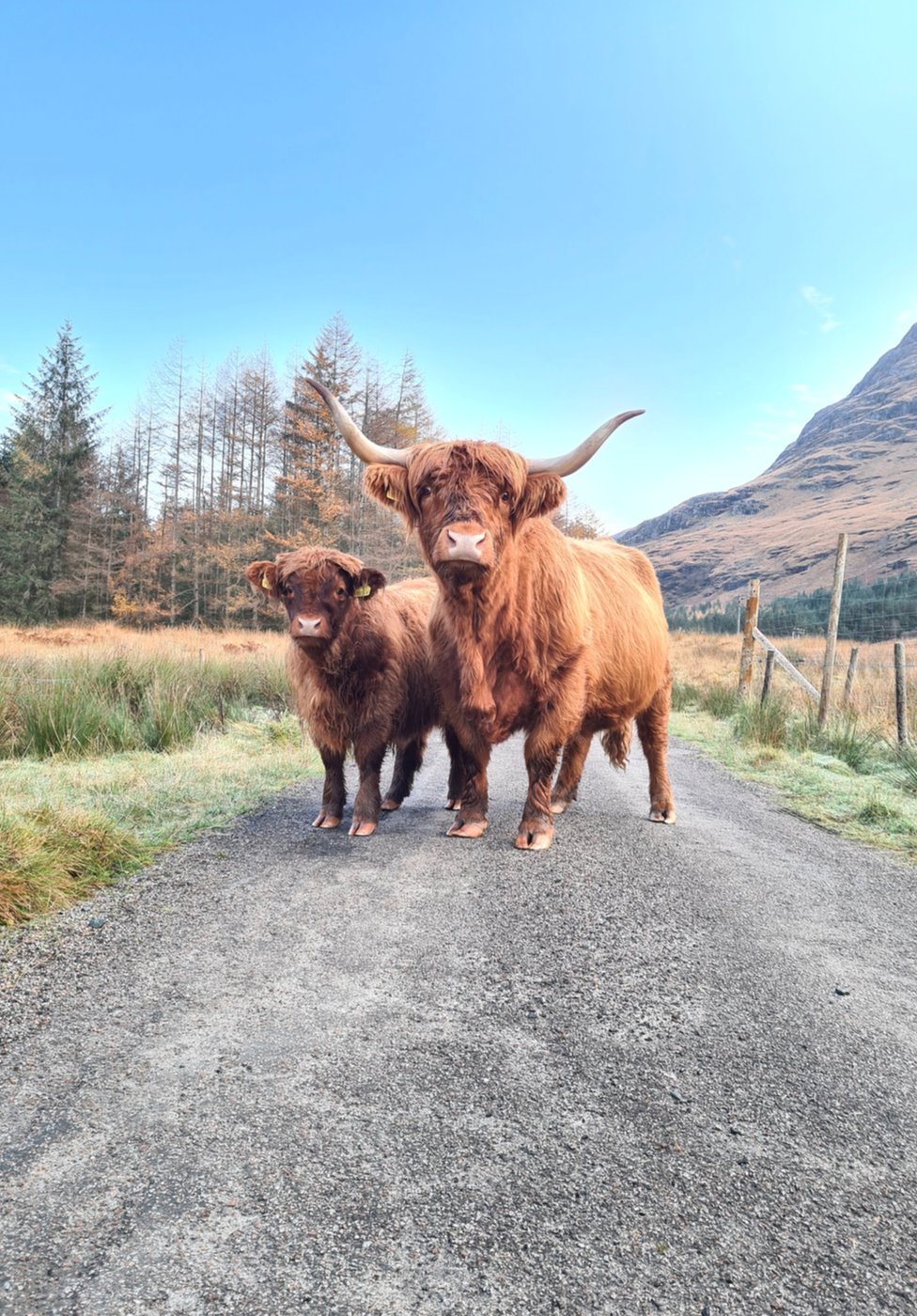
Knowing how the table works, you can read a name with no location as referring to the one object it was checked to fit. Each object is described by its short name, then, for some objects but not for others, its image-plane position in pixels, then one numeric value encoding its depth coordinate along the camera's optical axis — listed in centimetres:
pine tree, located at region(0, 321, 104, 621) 3027
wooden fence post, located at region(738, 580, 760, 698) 1223
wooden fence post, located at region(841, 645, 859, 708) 958
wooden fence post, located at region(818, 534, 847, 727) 873
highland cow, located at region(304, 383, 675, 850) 343
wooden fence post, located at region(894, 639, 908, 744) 723
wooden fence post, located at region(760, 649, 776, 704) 1076
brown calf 404
